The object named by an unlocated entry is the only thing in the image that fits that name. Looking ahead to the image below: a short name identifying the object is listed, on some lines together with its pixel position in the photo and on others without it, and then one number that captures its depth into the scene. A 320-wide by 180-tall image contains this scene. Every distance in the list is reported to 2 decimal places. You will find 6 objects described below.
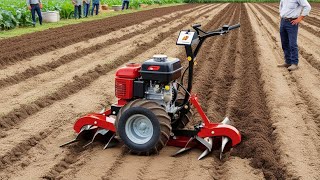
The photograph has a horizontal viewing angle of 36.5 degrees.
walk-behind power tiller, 5.22
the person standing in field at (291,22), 9.90
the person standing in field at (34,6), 18.92
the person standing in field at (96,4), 26.61
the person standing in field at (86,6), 24.97
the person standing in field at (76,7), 22.92
